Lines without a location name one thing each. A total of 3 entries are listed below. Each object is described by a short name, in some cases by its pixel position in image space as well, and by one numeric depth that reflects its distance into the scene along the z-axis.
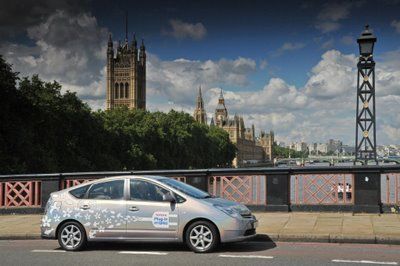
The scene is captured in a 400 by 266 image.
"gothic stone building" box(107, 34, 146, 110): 183.00
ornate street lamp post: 22.23
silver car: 11.14
